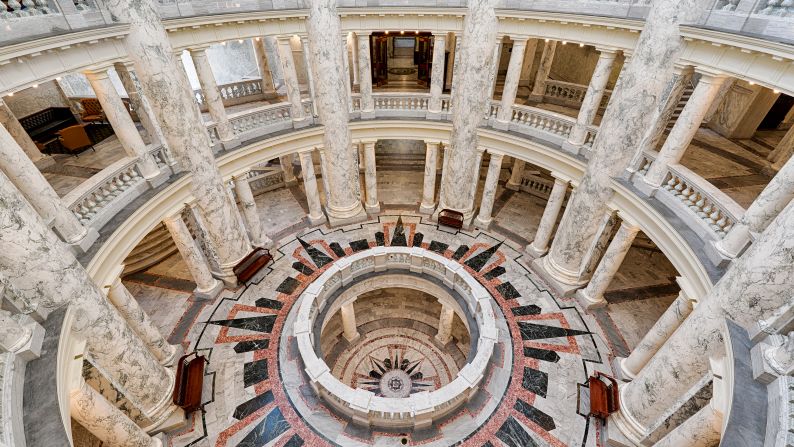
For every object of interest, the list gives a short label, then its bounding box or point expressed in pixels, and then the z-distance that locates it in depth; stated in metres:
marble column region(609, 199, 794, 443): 5.88
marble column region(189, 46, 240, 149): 11.02
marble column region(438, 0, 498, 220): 11.86
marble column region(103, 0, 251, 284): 8.73
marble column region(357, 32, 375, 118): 13.27
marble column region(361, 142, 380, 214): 15.80
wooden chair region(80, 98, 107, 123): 14.76
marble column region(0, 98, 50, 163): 11.18
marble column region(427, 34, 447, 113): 13.20
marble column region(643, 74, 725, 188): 8.20
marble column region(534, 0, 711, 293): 8.47
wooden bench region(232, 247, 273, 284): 13.06
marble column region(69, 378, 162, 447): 6.98
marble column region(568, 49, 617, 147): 10.60
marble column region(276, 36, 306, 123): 12.55
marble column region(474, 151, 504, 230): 14.66
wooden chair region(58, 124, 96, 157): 11.70
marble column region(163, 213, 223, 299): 11.24
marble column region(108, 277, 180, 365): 9.05
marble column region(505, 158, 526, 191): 18.85
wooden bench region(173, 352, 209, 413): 9.69
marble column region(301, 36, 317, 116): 12.58
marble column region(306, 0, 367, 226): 11.92
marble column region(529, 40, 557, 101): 15.90
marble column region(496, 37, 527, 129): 12.18
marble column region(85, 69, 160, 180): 8.63
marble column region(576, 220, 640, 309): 10.73
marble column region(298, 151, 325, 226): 14.85
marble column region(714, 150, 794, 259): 6.43
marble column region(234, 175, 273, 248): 13.52
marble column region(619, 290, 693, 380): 8.91
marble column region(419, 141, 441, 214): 15.94
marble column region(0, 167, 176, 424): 6.11
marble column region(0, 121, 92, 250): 6.69
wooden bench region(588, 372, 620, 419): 9.45
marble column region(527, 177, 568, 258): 13.29
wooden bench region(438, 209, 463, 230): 15.77
